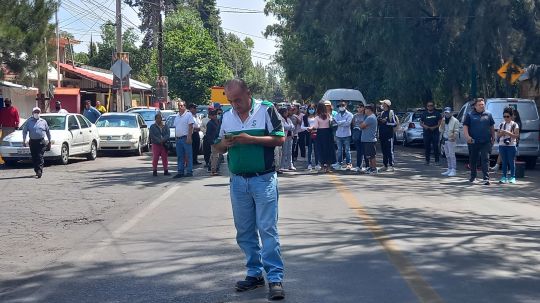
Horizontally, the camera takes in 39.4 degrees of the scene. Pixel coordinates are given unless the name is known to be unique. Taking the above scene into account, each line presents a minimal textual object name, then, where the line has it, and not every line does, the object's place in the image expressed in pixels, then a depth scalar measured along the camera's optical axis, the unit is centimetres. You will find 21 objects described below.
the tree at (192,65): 5312
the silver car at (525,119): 2086
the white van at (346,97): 3150
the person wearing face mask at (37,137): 1798
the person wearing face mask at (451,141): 1831
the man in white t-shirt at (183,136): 1773
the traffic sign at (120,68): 2972
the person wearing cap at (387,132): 1952
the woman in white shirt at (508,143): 1658
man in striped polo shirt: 657
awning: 5225
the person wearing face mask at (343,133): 1942
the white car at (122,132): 2605
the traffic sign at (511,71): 2297
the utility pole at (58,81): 4602
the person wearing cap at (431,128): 2212
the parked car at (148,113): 3099
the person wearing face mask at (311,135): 1946
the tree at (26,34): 2367
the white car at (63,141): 2122
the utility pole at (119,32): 3362
